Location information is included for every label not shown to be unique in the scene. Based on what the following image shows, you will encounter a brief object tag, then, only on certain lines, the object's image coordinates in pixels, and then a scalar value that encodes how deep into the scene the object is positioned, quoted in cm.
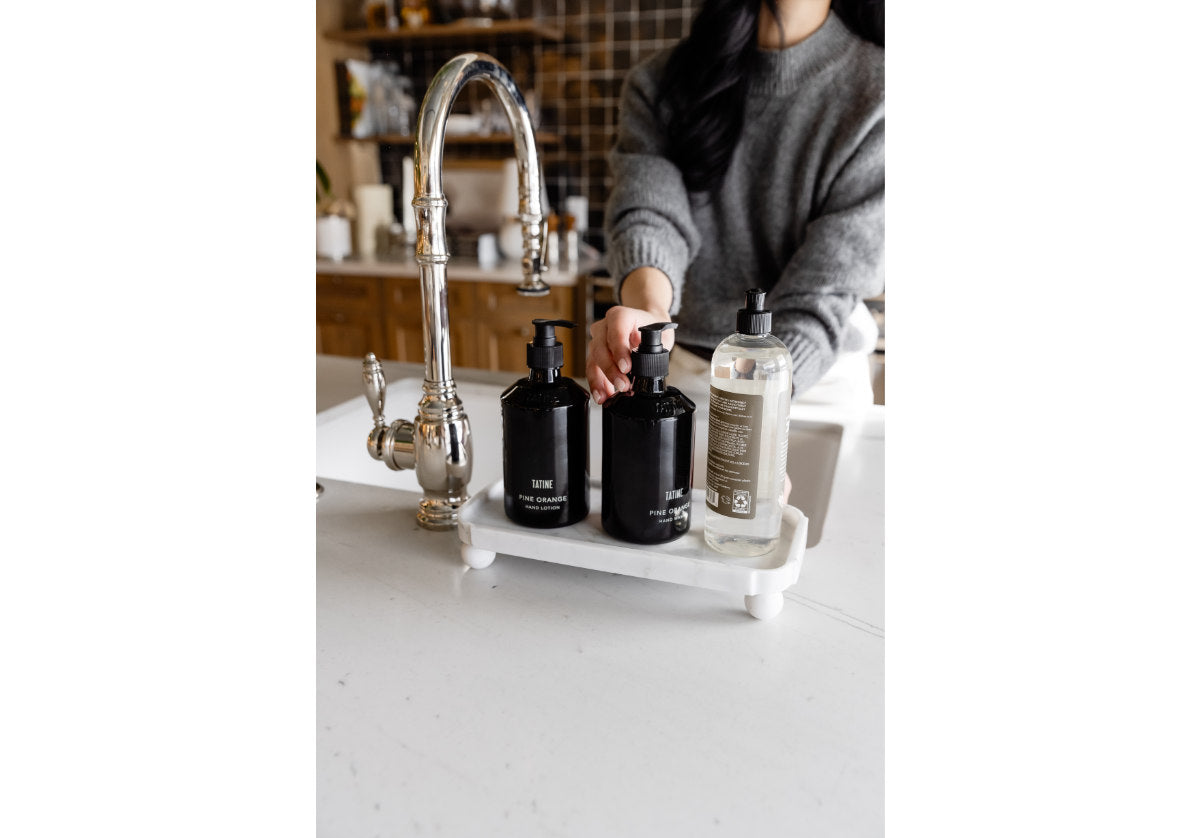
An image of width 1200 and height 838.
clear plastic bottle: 59
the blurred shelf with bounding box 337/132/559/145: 330
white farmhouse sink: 101
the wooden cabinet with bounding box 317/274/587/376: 297
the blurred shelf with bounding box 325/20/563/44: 314
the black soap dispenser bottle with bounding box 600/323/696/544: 60
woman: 114
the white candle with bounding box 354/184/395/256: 343
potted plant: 330
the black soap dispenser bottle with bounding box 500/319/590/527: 64
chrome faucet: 68
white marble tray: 61
